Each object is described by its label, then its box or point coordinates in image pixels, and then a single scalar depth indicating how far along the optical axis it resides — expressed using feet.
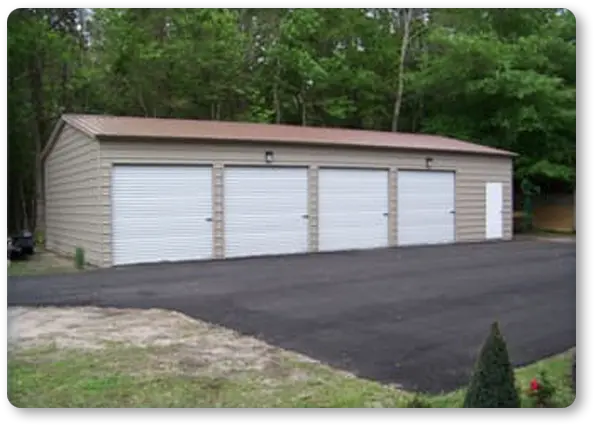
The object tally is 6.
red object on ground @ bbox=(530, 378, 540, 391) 13.24
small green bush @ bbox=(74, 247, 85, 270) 42.19
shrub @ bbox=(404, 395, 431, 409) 12.81
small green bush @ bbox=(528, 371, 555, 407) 13.05
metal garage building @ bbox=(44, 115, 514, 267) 42.80
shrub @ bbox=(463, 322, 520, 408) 11.71
